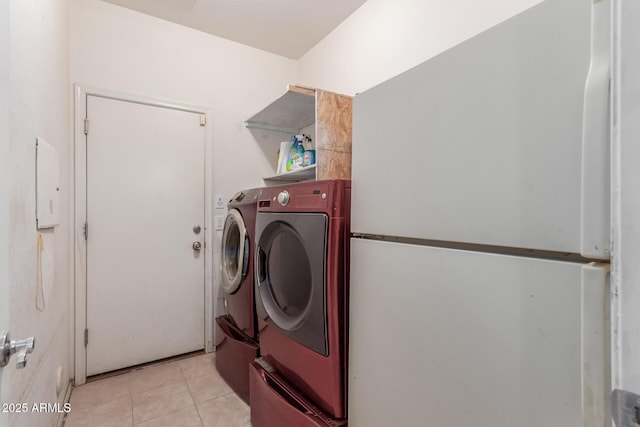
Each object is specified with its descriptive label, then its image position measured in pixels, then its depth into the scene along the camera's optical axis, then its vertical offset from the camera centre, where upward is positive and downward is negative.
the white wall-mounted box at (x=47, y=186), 1.16 +0.11
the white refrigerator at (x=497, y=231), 0.47 -0.04
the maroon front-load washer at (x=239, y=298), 1.83 -0.59
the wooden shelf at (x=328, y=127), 1.88 +0.56
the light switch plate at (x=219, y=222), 2.57 -0.10
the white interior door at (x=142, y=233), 2.13 -0.17
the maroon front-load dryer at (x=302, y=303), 1.09 -0.40
